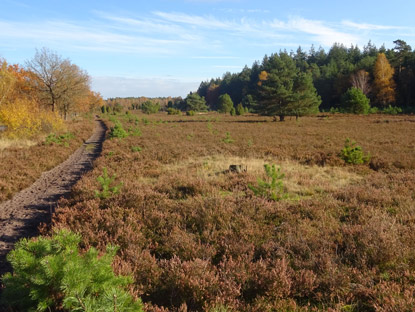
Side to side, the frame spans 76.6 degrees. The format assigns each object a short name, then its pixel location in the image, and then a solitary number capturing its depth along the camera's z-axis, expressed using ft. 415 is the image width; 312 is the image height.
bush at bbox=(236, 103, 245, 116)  225.76
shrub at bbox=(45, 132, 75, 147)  59.50
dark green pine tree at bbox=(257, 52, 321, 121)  138.21
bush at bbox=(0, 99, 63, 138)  61.87
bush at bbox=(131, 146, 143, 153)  50.57
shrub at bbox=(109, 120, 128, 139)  70.08
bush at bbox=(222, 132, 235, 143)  64.08
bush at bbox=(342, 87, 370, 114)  149.89
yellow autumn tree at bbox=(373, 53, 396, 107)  192.03
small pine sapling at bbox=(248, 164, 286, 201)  21.95
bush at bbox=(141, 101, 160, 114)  313.32
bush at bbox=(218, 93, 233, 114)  259.80
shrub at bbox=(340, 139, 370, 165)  37.91
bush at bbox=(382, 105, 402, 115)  158.85
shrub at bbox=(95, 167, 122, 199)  23.06
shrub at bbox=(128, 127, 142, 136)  77.93
